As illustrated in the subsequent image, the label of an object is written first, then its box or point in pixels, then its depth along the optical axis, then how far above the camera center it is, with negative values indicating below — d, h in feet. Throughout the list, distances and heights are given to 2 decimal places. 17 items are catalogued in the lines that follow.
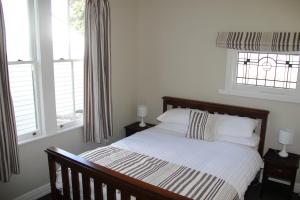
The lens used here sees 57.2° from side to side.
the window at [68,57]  10.52 +0.21
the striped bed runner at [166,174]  7.13 -3.18
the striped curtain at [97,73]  11.08 -0.43
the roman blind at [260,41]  9.95 +0.86
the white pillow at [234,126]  10.50 -2.42
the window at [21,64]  9.12 -0.07
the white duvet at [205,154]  8.45 -3.16
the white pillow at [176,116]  11.81 -2.30
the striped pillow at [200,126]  10.90 -2.51
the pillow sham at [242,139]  10.44 -2.94
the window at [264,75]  10.56 -0.47
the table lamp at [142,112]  13.41 -2.38
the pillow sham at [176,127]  11.78 -2.81
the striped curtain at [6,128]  8.43 -2.07
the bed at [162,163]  6.36 -3.09
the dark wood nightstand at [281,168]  9.70 -3.71
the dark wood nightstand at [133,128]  13.32 -3.16
